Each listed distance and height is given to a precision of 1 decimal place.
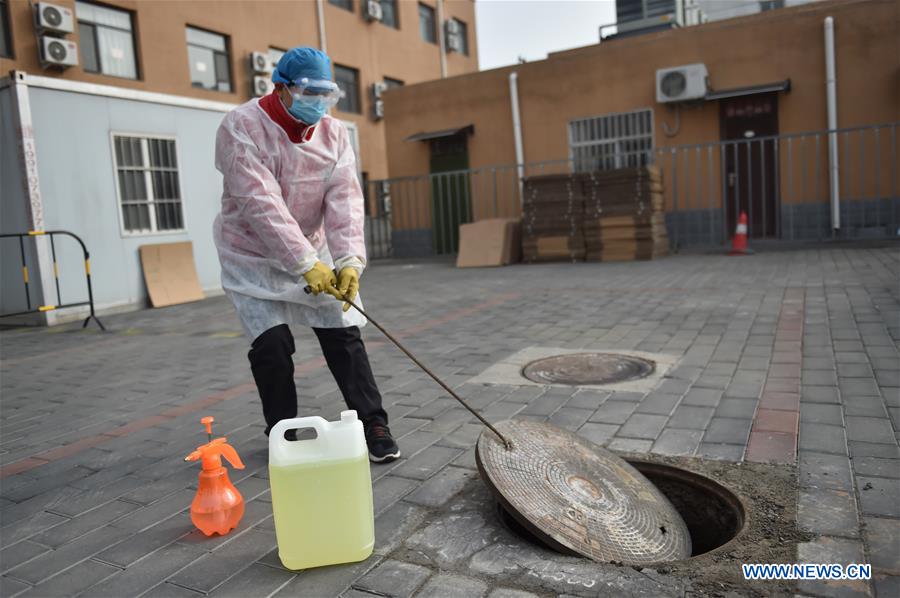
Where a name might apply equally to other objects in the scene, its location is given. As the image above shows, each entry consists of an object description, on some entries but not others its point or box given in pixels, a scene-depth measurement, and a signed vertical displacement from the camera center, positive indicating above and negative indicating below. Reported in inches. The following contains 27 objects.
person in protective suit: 113.7 +2.4
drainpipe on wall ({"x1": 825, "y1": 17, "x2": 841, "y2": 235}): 499.5 +59.0
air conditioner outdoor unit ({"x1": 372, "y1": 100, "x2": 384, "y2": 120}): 986.7 +185.0
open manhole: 100.0 -43.6
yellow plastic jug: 85.0 -30.7
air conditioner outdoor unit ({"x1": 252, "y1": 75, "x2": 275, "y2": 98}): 802.2 +187.2
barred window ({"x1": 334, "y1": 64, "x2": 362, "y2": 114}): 936.9 +211.5
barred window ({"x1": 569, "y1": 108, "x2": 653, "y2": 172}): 577.0 +68.8
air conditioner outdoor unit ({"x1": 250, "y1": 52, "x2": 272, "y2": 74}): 802.2 +213.9
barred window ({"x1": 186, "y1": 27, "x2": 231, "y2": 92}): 760.3 +213.4
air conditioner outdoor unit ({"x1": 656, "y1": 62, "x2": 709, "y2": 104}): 533.0 +103.6
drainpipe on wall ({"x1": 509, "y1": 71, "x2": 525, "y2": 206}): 621.6 +103.8
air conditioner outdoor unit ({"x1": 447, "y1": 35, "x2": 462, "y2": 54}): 1137.7 +311.9
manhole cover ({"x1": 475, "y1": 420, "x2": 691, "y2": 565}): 87.5 -37.6
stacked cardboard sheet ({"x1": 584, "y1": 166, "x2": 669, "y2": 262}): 481.4 +3.9
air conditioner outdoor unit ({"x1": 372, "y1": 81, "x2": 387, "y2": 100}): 983.0 +211.3
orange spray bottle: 97.0 -35.0
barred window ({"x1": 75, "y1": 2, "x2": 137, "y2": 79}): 655.1 +210.2
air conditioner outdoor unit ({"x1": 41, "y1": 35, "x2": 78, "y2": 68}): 594.2 +180.7
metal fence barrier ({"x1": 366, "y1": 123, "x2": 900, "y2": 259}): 495.8 +24.0
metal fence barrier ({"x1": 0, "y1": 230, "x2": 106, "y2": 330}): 317.1 -2.6
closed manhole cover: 171.3 -37.6
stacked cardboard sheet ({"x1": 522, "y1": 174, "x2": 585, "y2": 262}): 502.6 +5.6
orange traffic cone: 482.0 -20.3
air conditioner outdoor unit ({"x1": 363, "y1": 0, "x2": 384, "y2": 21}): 962.7 +318.3
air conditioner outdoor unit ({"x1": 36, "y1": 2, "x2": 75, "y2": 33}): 586.9 +207.8
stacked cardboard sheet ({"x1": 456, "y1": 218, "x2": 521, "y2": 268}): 530.3 -9.9
